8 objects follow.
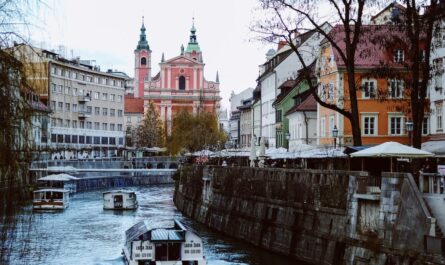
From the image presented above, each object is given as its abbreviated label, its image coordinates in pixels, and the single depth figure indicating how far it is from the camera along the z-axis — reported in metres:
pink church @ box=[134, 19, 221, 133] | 159.25
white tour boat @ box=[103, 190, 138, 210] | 67.94
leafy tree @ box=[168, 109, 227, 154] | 107.62
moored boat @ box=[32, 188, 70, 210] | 63.05
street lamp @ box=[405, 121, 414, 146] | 33.34
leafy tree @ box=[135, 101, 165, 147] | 142.50
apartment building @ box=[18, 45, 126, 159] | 124.62
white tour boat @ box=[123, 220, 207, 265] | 31.30
